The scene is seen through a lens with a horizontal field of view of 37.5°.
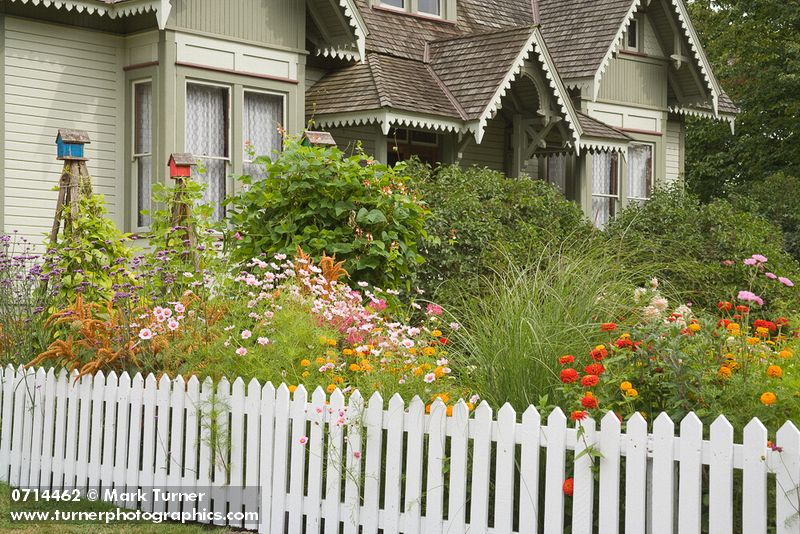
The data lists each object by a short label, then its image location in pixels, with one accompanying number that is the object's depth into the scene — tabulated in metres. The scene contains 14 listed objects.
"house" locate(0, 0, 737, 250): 14.52
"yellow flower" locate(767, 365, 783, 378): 5.32
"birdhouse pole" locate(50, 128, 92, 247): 10.16
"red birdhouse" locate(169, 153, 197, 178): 11.23
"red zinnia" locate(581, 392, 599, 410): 5.48
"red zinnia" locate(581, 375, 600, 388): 5.68
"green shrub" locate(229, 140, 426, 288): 10.13
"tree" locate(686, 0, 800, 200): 29.41
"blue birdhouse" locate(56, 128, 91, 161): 10.39
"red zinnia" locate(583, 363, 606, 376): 5.71
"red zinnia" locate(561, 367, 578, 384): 5.69
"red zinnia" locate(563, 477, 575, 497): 5.52
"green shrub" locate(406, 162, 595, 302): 12.09
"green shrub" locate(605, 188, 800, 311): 13.01
